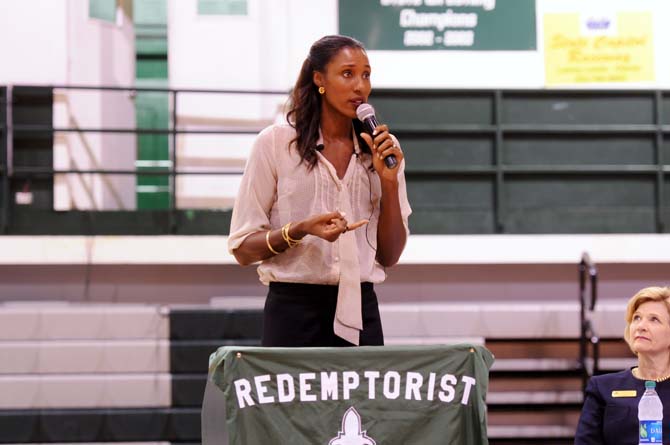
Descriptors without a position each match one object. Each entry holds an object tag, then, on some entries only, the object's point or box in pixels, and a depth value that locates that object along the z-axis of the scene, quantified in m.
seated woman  6.27
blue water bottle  5.84
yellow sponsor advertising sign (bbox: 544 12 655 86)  15.43
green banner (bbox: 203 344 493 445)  4.57
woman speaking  4.96
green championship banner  15.35
